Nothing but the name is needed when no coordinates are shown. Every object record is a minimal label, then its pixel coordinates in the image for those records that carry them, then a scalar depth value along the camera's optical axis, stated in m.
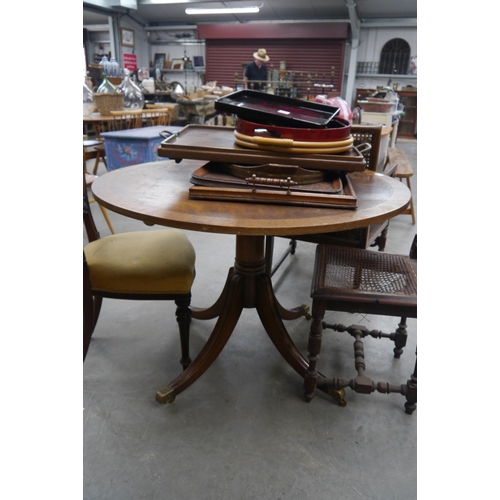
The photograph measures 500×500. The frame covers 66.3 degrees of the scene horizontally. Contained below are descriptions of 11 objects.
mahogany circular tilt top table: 0.97
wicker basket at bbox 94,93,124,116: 3.76
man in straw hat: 6.84
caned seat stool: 1.32
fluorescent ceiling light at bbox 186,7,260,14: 9.26
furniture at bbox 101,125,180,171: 3.45
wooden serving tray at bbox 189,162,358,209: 1.08
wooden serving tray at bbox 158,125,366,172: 1.13
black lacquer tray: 1.27
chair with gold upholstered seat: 1.40
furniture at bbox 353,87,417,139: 9.62
